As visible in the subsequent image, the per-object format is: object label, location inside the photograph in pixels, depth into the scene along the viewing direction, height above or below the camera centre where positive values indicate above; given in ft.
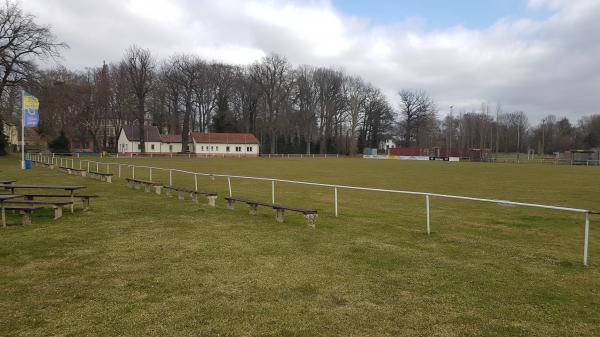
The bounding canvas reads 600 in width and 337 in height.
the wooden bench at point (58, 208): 33.05 -4.81
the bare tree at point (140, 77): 226.38 +35.45
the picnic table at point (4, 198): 29.22 -3.59
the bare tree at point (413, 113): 341.21 +27.31
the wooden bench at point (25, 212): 30.62 -4.76
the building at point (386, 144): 364.26 +3.49
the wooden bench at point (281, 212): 32.50 -5.04
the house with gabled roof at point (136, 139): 271.69 +3.93
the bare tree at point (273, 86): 293.02 +40.88
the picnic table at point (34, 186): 37.75 -3.71
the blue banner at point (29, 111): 88.77 +6.71
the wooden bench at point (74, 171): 81.56 -5.13
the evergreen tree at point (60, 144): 199.62 +0.33
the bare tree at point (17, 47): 129.29 +29.11
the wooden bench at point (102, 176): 71.51 -5.28
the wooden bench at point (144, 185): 54.19 -5.19
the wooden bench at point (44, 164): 102.63 -4.92
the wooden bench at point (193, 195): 43.86 -5.27
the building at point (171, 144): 287.07 +1.24
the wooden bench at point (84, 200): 38.11 -4.85
